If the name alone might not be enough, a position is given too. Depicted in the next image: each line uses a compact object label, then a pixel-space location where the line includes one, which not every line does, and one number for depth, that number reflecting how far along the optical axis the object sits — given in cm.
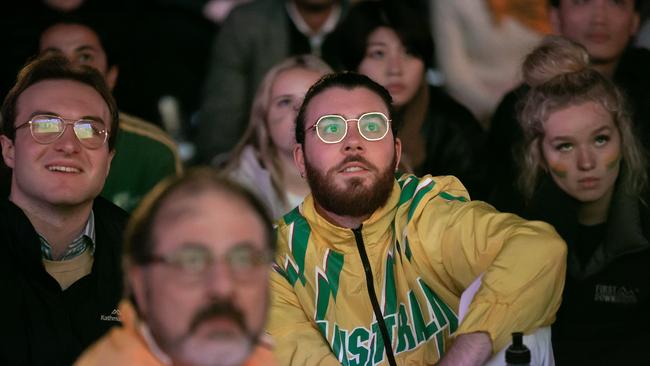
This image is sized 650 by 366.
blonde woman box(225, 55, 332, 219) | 1051
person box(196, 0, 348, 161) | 1167
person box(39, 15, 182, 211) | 1030
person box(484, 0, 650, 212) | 1009
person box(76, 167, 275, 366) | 523
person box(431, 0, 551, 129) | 1202
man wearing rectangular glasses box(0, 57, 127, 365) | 778
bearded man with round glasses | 785
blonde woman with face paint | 887
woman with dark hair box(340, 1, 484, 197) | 1081
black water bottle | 691
